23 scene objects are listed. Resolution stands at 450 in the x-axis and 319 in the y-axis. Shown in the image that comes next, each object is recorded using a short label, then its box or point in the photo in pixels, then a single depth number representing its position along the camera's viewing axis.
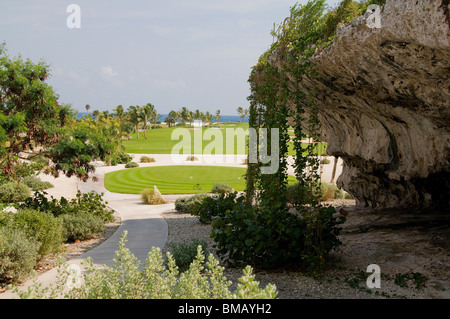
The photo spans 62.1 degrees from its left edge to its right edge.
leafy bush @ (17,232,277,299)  4.18
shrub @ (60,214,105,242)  11.41
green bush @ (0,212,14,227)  9.25
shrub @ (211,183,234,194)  21.12
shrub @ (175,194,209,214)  16.53
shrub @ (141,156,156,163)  43.12
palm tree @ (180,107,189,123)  126.81
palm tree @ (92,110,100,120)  92.81
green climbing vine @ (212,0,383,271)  7.32
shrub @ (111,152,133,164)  41.55
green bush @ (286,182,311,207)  7.62
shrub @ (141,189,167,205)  19.23
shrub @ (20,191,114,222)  12.55
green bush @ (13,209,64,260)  8.90
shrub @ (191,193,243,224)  10.85
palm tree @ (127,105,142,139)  78.28
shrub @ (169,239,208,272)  8.16
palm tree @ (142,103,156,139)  79.06
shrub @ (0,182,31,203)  19.05
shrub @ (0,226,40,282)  7.32
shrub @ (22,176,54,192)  23.78
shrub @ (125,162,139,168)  37.75
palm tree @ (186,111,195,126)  126.12
